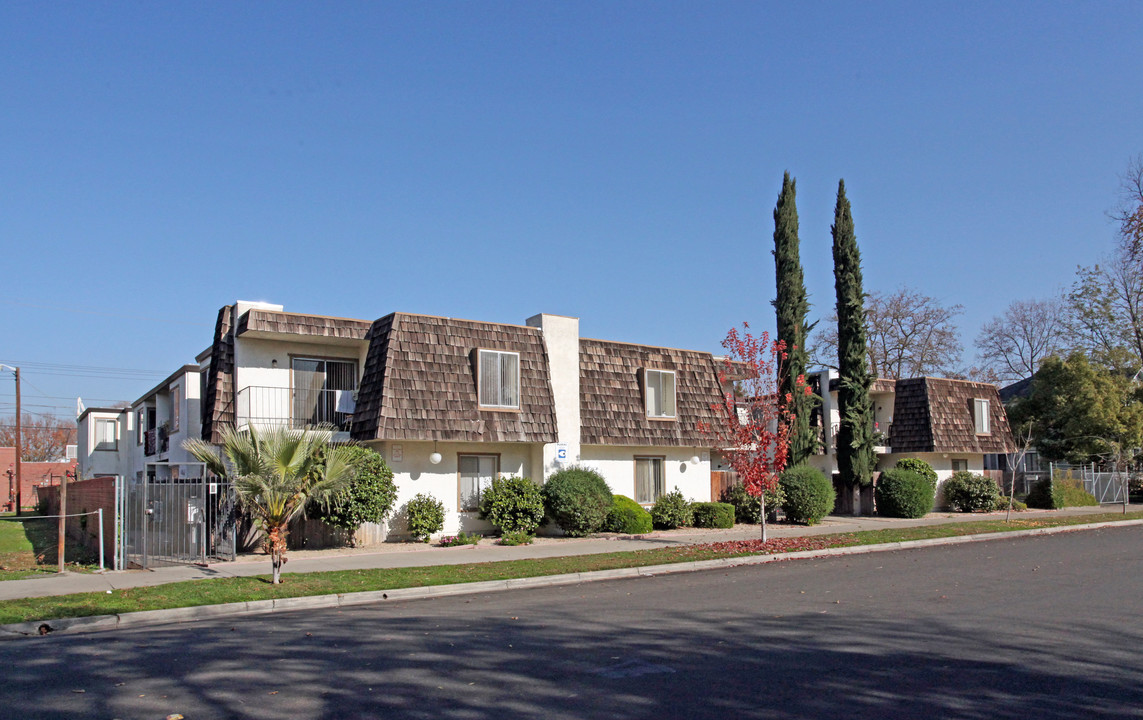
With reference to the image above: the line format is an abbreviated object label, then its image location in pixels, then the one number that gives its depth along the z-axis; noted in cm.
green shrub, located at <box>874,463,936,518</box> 3017
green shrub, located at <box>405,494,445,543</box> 2128
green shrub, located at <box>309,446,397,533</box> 1980
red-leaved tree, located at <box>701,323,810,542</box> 2006
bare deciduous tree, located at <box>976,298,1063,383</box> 5812
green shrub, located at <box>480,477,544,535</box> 2198
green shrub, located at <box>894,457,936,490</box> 3322
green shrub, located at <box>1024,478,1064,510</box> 3541
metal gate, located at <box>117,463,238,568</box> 1761
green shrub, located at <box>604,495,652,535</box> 2338
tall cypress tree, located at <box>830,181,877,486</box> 3177
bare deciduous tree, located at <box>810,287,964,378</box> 5134
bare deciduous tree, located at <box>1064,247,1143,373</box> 4619
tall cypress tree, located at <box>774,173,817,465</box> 2942
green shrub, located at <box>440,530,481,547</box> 2084
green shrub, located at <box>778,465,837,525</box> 2705
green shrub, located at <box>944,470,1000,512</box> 3356
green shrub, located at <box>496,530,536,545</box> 2103
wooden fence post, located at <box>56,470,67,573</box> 1633
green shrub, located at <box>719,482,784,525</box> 2744
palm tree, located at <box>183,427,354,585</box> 1483
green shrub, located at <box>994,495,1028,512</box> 3381
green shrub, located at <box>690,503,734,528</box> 2580
